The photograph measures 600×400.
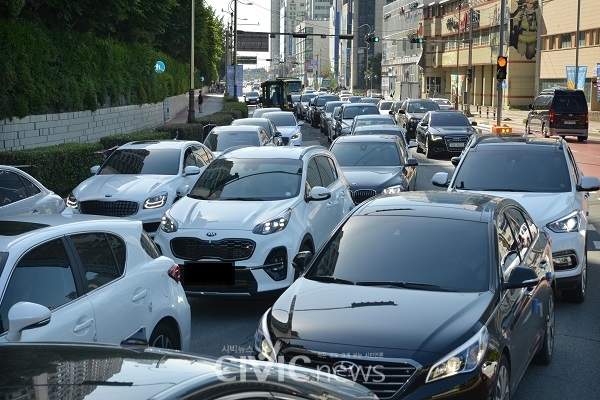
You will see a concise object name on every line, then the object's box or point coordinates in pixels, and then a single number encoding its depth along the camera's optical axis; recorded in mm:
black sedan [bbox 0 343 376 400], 3047
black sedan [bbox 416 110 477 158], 31578
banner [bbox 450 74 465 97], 88144
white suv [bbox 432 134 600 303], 10172
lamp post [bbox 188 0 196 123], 41688
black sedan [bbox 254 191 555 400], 5391
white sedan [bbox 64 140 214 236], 14484
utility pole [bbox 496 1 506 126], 38406
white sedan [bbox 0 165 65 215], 11961
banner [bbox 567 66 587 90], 64938
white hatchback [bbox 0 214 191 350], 5574
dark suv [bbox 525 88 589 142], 41250
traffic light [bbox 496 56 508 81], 35125
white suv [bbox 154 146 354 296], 9891
